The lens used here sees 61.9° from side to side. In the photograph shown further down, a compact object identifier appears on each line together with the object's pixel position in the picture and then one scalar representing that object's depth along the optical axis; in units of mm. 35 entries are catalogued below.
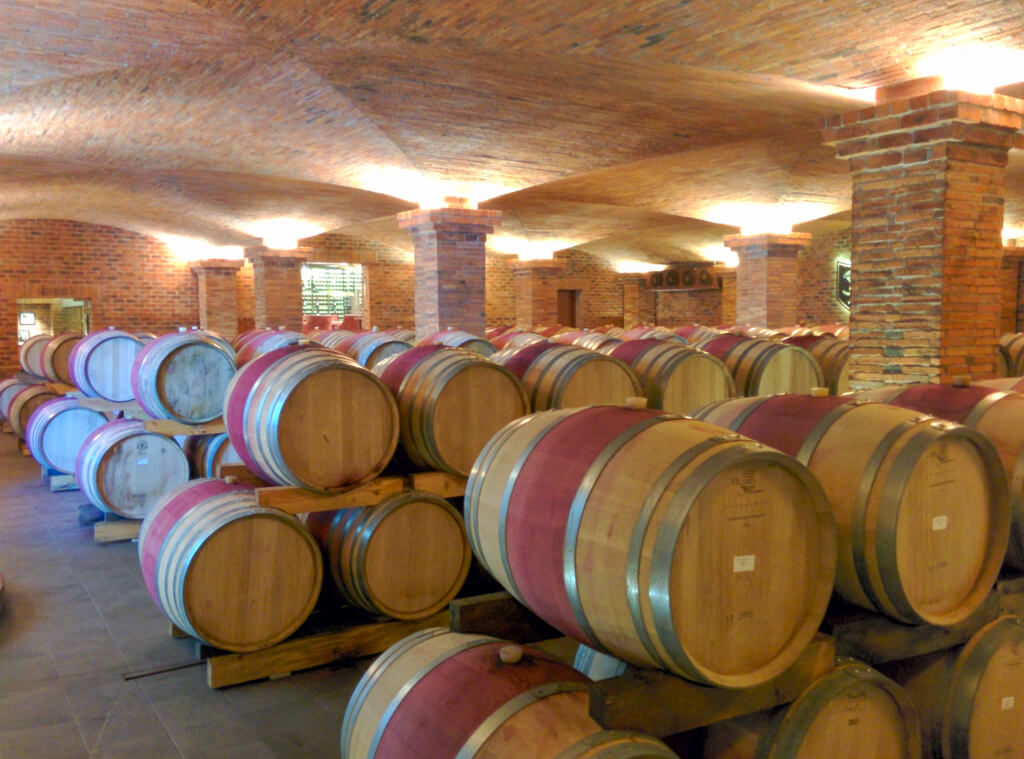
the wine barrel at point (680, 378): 5242
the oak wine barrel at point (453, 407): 4387
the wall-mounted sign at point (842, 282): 20734
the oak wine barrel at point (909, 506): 2443
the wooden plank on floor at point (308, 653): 4199
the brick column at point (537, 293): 21281
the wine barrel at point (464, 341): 6949
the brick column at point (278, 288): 17594
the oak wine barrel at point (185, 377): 6000
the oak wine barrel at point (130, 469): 6797
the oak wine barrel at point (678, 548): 2021
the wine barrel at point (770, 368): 6027
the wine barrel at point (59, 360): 10000
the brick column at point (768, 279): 14602
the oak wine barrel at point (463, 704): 2057
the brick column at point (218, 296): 19797
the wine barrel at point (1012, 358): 7348
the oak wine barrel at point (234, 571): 4090
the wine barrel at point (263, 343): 7416
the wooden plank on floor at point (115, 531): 6891
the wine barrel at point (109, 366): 7586
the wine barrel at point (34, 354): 11384
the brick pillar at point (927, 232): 6285
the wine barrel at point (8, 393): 12023
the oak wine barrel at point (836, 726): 2322
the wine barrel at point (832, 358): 7027
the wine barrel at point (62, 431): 8758
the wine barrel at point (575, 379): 4801
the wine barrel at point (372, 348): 6754
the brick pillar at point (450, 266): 11547
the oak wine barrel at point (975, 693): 2799
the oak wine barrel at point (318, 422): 4098
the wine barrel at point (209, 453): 6715
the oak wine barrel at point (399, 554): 4371
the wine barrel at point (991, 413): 2959
